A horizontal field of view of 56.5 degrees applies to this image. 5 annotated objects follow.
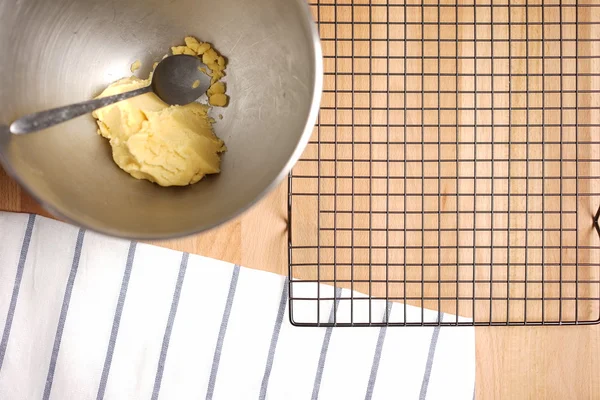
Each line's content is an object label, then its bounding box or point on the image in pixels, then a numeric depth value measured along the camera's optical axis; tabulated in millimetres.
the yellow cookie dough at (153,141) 635
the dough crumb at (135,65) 683
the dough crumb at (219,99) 681
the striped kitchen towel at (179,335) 784
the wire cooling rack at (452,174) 750
